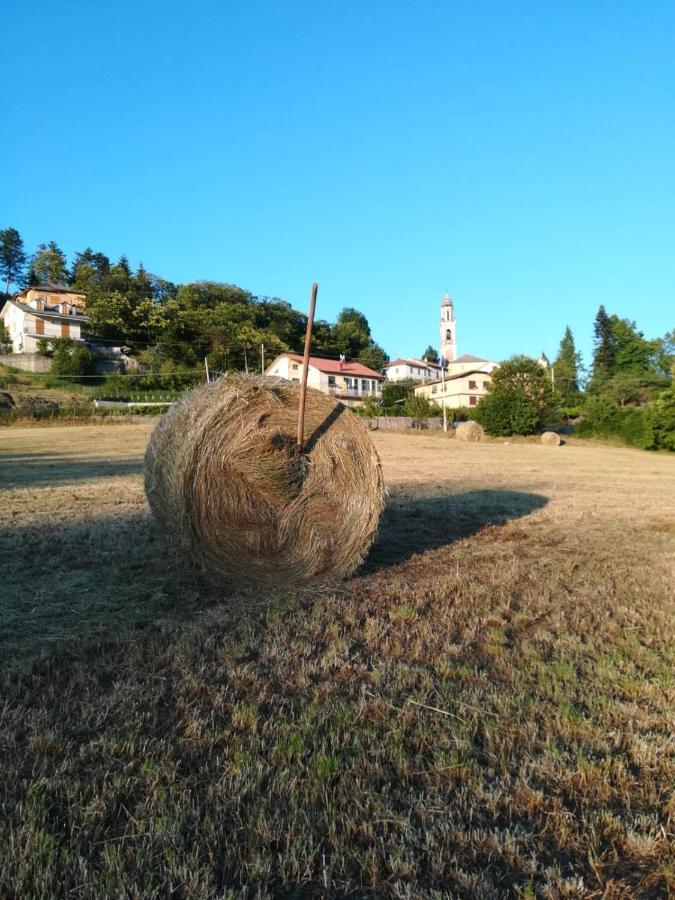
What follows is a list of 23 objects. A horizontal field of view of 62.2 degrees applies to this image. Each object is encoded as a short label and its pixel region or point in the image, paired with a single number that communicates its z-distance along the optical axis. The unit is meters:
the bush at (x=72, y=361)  53.78
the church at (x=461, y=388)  70.00
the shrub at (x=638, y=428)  38.69
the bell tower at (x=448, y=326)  126.38
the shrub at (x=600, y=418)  44.47
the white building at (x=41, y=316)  60.06
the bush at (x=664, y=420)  37.38
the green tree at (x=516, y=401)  44.59
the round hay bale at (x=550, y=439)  40.38
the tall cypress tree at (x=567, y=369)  68.38
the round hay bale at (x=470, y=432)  41.00
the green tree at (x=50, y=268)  81.81
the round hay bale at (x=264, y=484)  5.40
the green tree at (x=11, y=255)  85.19
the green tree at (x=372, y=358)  86.62
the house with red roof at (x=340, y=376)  61.34
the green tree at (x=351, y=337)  87.06
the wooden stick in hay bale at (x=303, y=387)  5.34
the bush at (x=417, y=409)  50.84
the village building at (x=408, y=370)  87.51
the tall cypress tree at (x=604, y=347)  88.12
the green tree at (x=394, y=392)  66.62
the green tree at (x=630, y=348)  84.75
